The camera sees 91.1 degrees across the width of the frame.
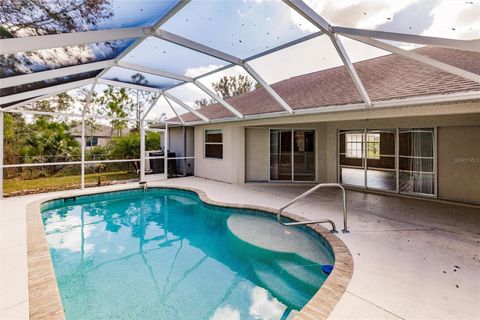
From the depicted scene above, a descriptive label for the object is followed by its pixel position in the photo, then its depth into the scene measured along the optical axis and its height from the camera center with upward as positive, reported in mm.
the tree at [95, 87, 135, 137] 19453 +4916
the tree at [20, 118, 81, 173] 13625 +1048
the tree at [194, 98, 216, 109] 12125 +3161
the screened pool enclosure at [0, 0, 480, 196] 3566 +2621
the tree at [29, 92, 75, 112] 17641 +4349
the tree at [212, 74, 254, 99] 9278 +3266
